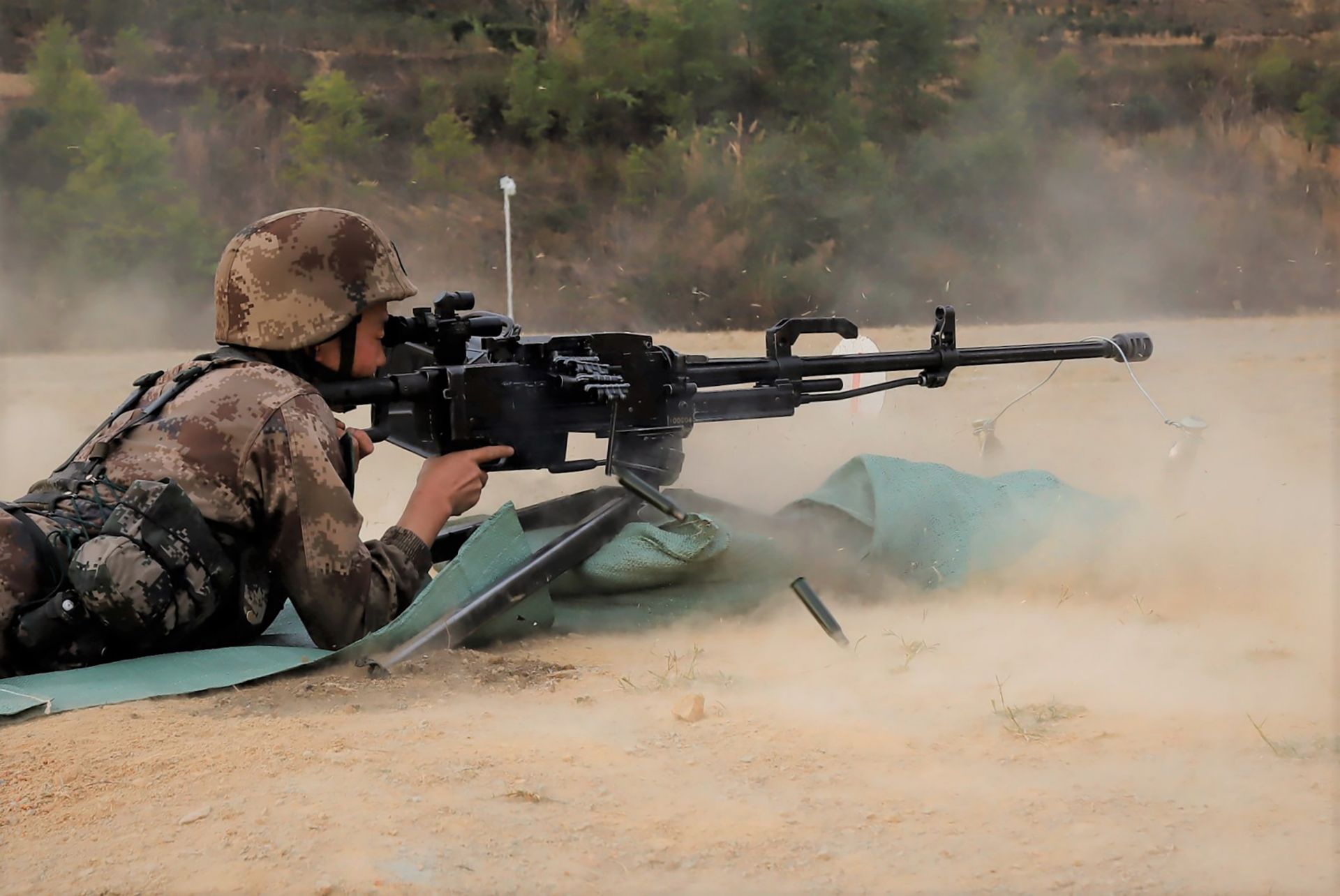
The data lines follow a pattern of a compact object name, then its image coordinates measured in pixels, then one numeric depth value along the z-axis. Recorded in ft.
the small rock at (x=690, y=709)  10.05
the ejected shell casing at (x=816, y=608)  11.76
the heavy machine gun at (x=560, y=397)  12.35
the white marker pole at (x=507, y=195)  32.09
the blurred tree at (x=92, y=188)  41.27
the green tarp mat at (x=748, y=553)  11.55
